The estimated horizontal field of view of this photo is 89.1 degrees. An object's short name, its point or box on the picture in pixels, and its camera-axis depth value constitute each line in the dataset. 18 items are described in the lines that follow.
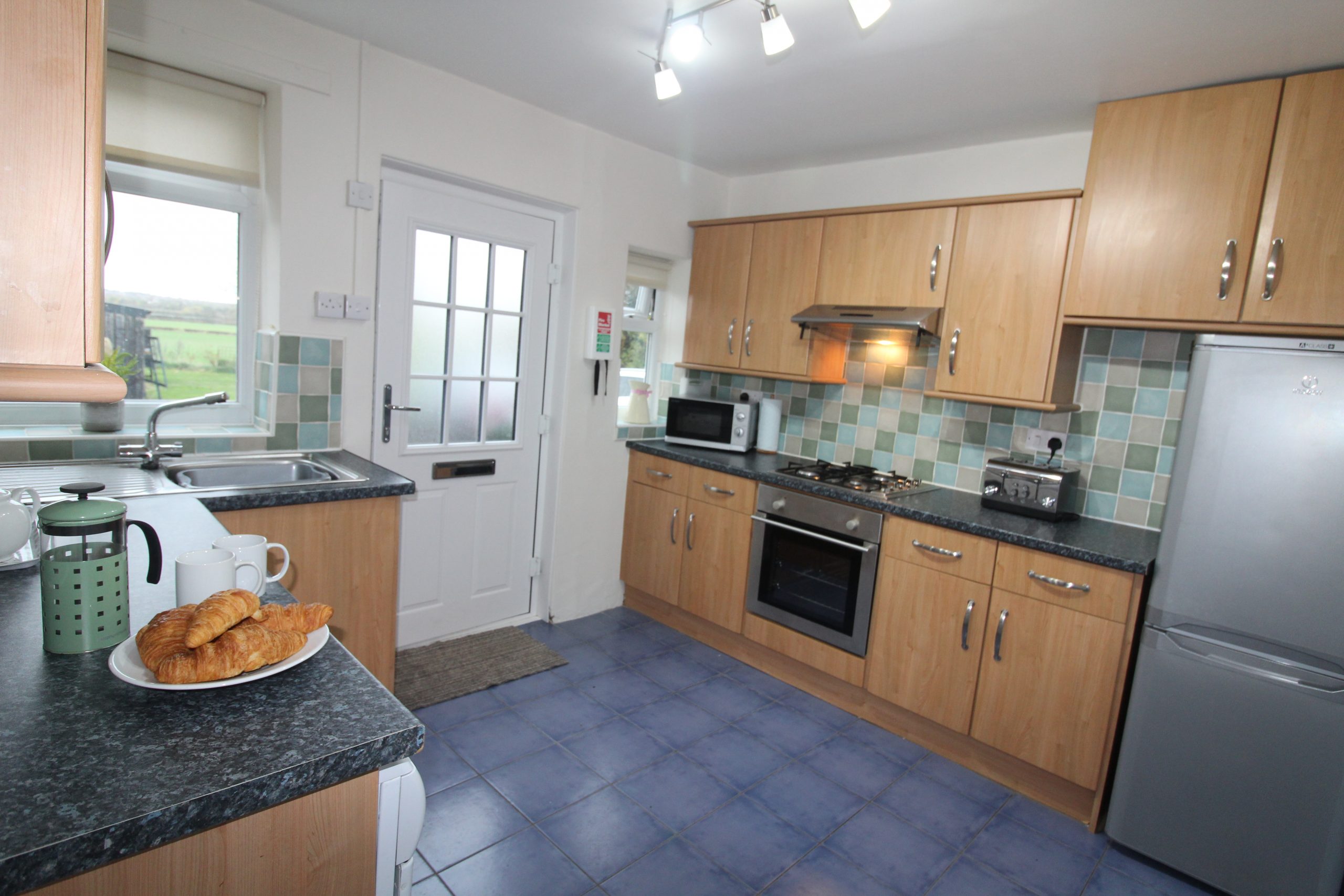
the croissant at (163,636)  0.93
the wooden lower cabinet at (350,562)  2.03
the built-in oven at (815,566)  2.74
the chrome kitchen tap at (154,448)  2.15
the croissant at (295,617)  1.04
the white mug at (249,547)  1.21
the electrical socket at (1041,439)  2.79
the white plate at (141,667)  0.92
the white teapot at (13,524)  1.26
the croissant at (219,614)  0.93
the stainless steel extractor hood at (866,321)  2.80
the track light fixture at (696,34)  1.51
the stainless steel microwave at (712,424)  3.53
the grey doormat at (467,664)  2.71
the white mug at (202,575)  1.08
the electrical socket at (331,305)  2.53
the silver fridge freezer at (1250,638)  1.78
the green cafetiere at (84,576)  0.98
